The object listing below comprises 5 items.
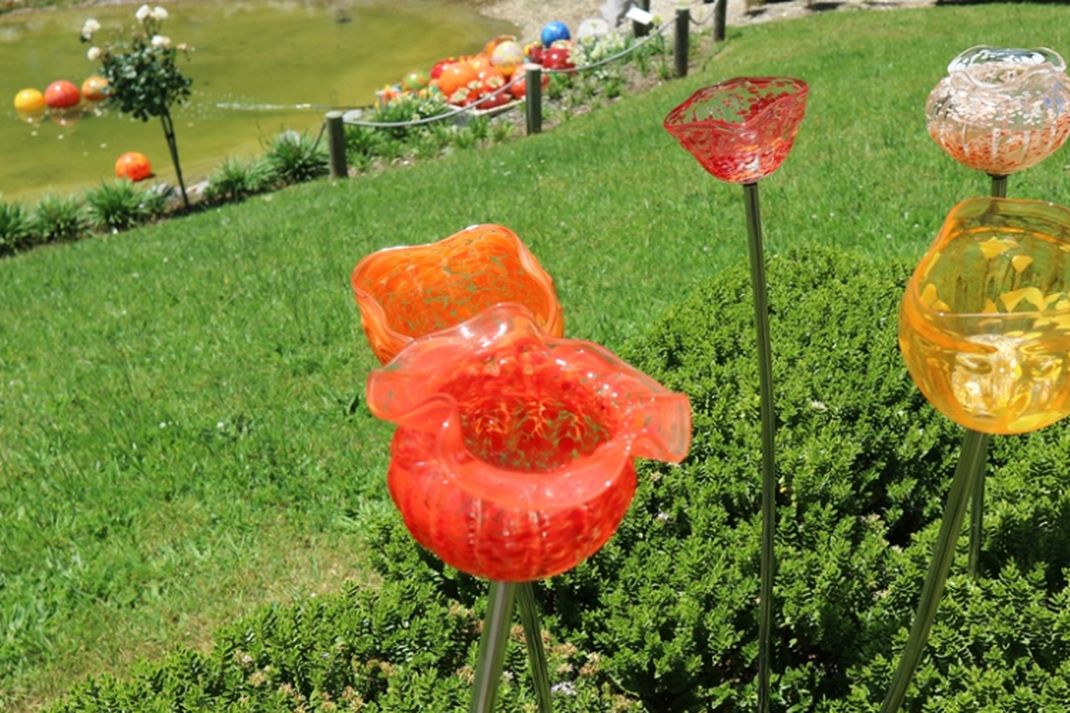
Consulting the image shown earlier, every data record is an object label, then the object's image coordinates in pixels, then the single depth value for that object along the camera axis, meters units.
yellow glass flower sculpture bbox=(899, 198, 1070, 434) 1.49
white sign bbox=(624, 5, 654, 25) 13.27
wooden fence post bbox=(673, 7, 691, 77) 11.75
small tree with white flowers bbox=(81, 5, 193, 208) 9.95
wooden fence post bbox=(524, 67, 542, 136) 10.53
